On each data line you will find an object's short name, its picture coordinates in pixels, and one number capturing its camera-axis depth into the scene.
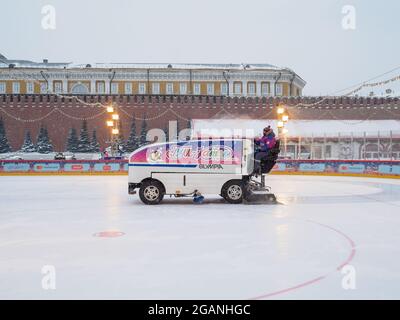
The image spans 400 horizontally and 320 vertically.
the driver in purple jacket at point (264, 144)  11.42
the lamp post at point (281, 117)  23.55
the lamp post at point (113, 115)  25.35
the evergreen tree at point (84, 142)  43.06
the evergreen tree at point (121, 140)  43.02
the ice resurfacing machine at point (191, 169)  11.40
